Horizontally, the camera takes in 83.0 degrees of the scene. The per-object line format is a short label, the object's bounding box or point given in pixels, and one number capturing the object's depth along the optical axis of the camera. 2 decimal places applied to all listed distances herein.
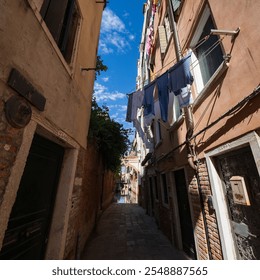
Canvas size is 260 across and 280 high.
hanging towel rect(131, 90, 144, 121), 4.52
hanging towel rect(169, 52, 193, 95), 3.29
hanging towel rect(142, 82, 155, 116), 4.16
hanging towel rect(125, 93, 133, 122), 4.65
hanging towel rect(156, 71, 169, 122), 3.75
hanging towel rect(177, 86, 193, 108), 3.79
